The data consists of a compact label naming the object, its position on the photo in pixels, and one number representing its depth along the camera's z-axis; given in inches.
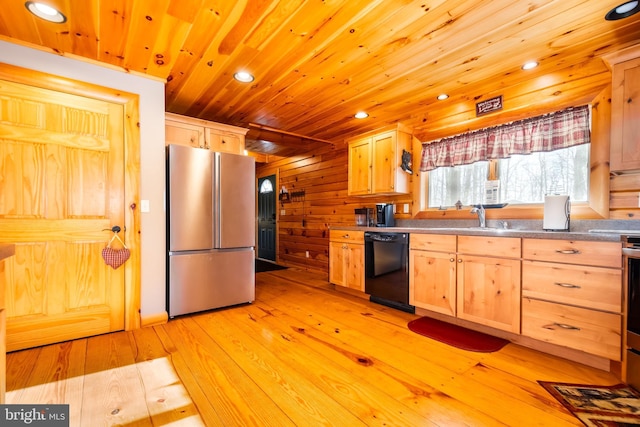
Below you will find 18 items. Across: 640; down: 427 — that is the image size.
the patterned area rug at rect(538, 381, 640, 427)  56.8
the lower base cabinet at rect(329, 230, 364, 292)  144.8
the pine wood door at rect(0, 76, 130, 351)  85.7
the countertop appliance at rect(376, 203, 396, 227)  151.3
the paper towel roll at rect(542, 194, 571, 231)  93.8
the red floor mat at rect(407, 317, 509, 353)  90.7
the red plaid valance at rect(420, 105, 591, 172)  99.3
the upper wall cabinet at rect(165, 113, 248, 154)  124.7
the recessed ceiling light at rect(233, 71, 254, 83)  103.6
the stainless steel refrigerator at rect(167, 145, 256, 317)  112.9
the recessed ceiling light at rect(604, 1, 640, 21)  68.2
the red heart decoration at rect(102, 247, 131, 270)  96.7
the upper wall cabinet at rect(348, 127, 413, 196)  145.3
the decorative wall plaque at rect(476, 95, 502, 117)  117.3
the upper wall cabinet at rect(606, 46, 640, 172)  80.5
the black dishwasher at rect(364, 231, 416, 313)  123.9
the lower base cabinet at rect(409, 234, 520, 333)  92.1
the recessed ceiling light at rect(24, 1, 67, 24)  70.3
